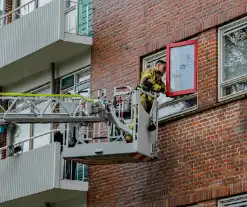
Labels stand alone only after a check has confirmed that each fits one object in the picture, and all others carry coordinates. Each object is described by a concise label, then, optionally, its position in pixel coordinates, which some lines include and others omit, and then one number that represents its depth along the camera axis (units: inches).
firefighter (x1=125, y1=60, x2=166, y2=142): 989.8
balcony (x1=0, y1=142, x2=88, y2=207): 1064.2
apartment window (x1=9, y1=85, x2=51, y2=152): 1184.8
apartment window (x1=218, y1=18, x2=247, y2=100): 953.5
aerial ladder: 974.4
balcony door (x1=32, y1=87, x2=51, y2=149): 1179.8
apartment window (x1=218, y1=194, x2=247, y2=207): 912.9
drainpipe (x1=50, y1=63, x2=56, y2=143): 1176.2
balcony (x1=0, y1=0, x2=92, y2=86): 1119.6
